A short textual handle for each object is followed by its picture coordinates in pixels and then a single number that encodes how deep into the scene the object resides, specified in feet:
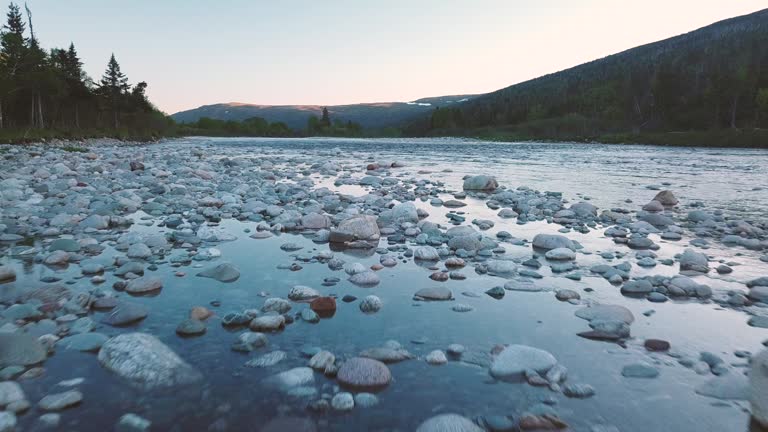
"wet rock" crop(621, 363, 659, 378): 7.96
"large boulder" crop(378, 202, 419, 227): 21.08
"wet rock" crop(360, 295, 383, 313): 10.87
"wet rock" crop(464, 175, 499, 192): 34.88
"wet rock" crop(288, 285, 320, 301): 11.43
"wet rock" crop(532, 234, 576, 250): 16.63
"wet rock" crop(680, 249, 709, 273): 14.21
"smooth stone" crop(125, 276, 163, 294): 11.69
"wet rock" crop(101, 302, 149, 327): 9.78
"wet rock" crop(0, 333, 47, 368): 7.87
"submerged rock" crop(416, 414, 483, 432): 6.35
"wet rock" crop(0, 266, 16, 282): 12.37
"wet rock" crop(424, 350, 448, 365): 8.38
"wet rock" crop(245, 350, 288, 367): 8.14
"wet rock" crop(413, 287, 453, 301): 11.71
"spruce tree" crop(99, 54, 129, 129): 203.31
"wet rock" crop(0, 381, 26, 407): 6.67
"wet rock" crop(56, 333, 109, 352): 8.54
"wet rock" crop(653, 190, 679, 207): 27.84
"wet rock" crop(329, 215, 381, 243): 17.84
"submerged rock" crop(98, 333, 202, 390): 7.52
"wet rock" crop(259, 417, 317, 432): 6.35
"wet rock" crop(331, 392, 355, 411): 6.91
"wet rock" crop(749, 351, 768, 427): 6.60
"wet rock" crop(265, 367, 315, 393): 7.45
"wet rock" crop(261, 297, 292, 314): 10.55
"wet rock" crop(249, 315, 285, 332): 9.61
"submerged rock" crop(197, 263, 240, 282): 12.92
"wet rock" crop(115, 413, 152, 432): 6.24
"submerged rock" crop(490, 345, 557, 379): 7.98
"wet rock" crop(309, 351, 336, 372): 8.05
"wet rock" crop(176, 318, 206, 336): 9.32
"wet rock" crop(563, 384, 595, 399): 7.30
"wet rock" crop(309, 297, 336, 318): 10.64
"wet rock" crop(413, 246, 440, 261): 15.37
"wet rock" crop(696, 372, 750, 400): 7.23
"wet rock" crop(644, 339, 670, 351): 8.96
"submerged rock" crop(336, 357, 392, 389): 7.54
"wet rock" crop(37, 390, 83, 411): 6.64
